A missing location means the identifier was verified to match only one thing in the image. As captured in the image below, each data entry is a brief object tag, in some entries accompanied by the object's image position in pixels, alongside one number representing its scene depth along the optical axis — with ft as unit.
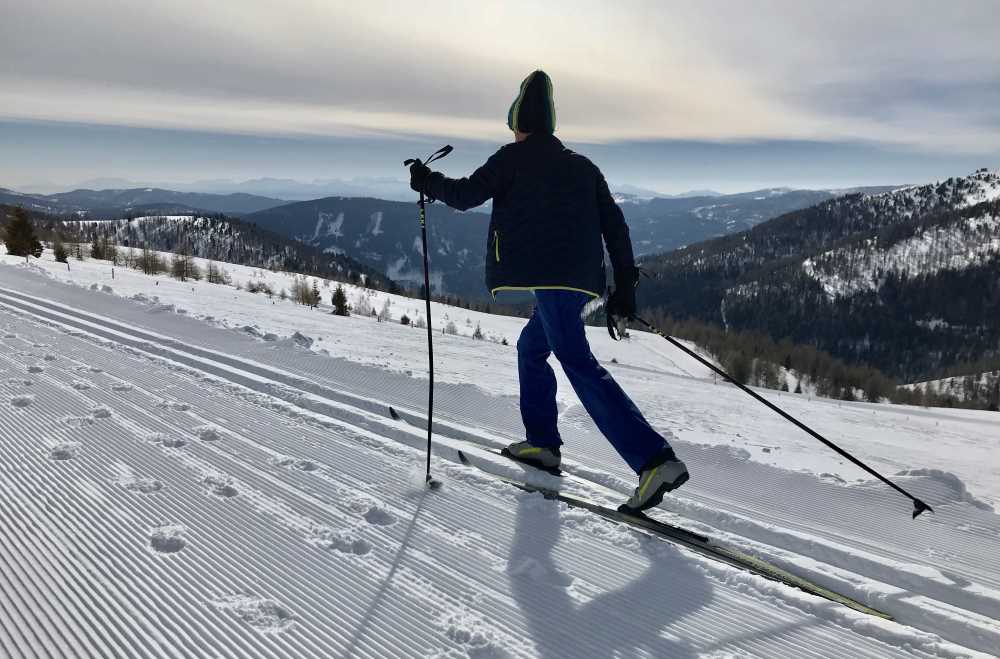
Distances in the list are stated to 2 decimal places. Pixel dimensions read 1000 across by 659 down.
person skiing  8.85
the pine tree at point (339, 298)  112.94
